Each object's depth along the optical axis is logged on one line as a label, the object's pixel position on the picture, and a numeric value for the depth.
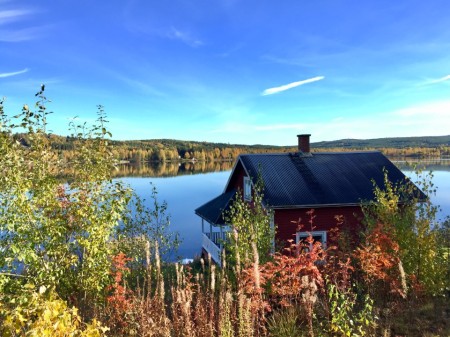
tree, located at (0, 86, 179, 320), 6.15
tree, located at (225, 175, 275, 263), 9.33
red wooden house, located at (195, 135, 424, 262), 17.31
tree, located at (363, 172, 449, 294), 9.54
